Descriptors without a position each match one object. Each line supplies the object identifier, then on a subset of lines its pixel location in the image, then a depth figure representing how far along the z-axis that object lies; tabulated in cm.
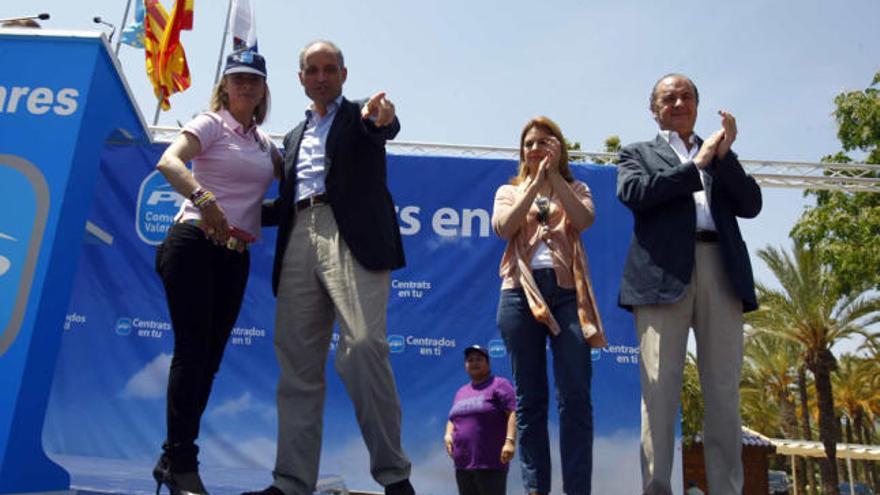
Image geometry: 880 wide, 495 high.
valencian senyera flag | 876
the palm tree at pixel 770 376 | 2258
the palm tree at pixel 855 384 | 2334
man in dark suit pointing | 226
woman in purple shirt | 457
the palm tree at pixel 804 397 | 2136
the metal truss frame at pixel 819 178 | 689
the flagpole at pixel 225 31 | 1155
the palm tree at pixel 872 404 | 1683
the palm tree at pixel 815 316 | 1530
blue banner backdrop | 578
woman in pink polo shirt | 230
